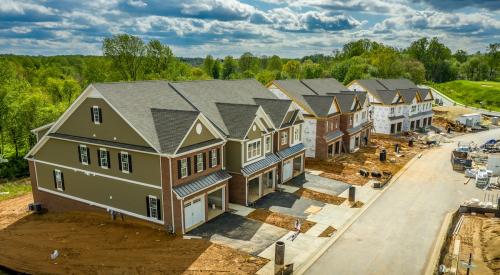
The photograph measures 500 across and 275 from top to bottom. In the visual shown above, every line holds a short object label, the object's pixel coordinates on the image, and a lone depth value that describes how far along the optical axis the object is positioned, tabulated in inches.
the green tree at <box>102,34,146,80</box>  2650.1
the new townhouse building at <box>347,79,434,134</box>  2434.8
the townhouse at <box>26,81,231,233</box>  933.8
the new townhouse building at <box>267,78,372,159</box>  1724.9
